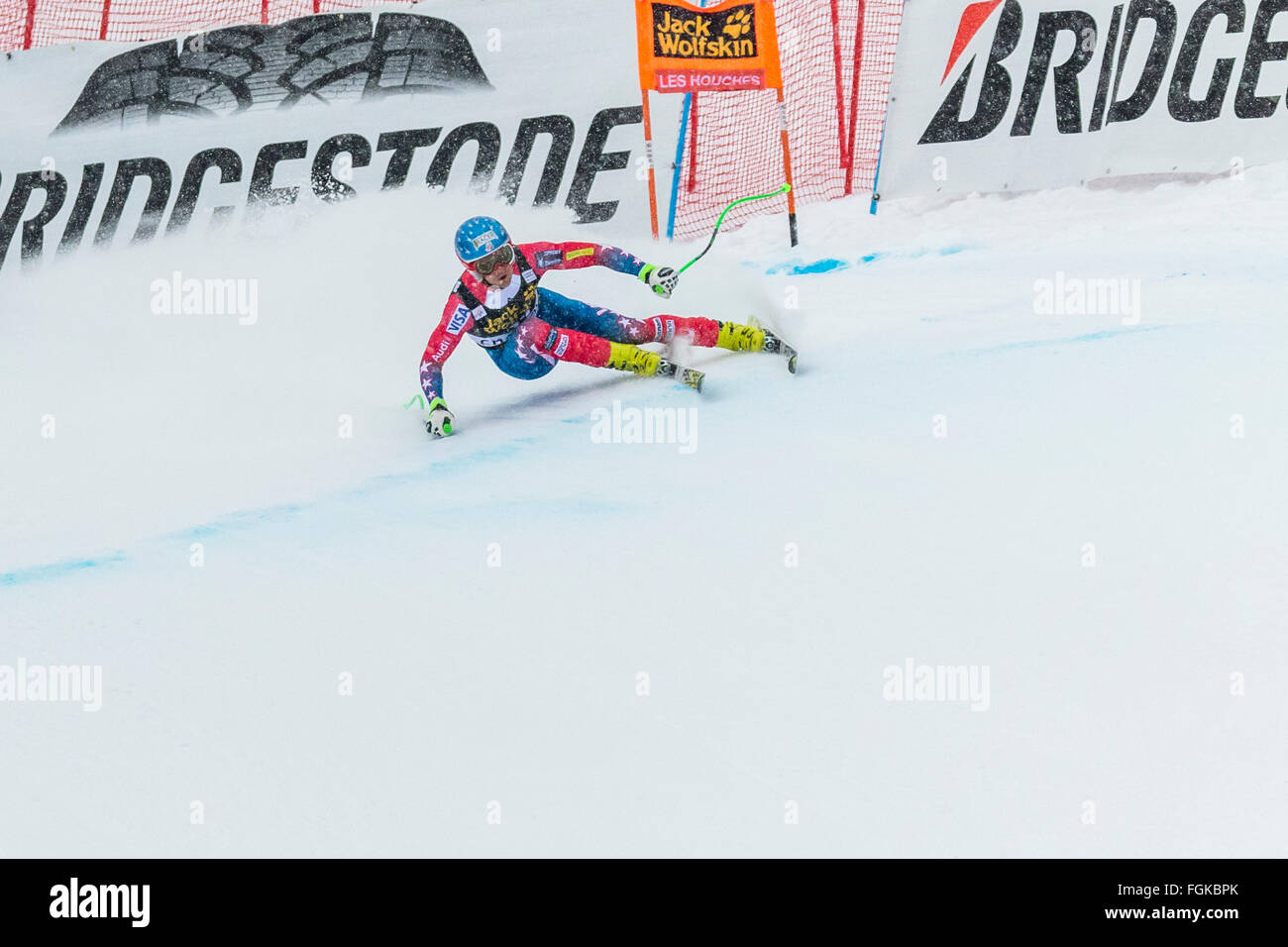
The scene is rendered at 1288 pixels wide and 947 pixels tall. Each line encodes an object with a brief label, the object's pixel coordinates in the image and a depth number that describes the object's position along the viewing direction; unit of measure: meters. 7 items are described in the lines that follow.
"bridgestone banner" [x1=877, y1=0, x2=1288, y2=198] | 15.39
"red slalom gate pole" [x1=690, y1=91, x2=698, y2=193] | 17.77
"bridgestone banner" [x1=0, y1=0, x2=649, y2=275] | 16.55
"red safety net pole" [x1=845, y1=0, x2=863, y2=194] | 17.39
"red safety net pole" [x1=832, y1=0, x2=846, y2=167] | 17.45
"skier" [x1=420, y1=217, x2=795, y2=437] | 10.70
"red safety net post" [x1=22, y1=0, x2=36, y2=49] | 17.69
